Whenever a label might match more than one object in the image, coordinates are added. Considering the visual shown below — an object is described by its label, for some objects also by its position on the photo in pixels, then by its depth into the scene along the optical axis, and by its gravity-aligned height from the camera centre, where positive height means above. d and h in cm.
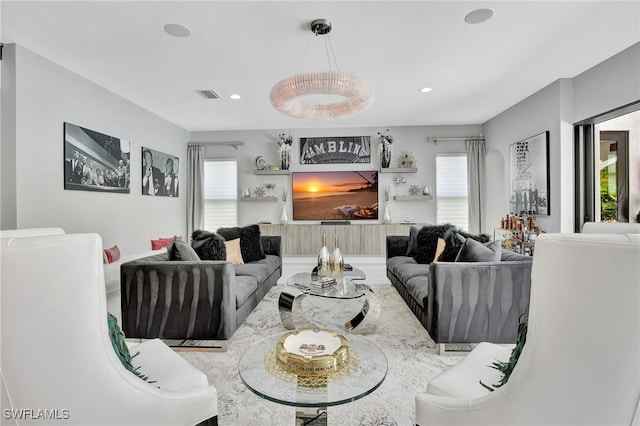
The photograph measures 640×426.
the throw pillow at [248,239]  391 -34
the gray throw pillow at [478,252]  249 -34
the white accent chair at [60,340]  79 -34
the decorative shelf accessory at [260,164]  616 +102
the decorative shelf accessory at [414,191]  614 +44
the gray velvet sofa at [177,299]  237 -67
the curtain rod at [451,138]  603 +149
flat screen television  616 +37
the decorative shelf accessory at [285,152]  605 +124
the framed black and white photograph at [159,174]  489 +72
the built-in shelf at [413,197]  605 +31
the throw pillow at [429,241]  368 -36
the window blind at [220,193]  636 +45
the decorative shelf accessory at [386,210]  602 +5
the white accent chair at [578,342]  74 -35
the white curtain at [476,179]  596 +65
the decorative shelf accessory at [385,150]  595 +124
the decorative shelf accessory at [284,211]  613 +5
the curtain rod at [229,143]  625 +148
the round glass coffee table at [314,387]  110 -67
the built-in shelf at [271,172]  609 +85
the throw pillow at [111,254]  382 -51
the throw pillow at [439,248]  351 -42
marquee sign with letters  617 +131
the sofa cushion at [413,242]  405 -41
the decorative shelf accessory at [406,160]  606 +106
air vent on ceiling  406 +166
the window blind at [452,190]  611 +45
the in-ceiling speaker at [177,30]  258 +161
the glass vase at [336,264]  304 -51
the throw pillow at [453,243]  307 -32
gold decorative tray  122 -60
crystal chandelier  234 +102
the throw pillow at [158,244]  495 -48
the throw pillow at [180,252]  255 -32
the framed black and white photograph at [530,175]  411 +54
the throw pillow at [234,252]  369 -47
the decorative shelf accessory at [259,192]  628 +46
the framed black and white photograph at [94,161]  345 +69
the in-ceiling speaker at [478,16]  241 +161
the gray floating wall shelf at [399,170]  598 +86
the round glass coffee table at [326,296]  262 -80
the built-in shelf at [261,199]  618 +30
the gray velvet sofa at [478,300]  228 -66
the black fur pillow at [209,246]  295 -32
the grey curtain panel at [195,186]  620 +59
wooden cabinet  584 -46
